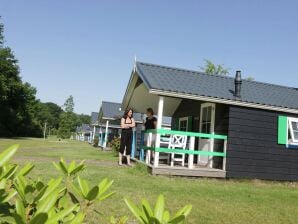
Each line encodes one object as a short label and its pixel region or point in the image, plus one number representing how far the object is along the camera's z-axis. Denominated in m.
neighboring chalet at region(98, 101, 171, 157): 28.92
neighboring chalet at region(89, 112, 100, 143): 45.94
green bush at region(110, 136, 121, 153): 19.84
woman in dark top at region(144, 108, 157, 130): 12.52
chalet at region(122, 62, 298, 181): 11.02
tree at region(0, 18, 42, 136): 45.88
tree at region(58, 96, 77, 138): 74.69
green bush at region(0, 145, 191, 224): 0.91
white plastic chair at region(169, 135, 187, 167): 11.40
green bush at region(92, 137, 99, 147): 32.48
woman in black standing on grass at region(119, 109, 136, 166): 12.09
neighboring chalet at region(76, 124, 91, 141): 76.45
